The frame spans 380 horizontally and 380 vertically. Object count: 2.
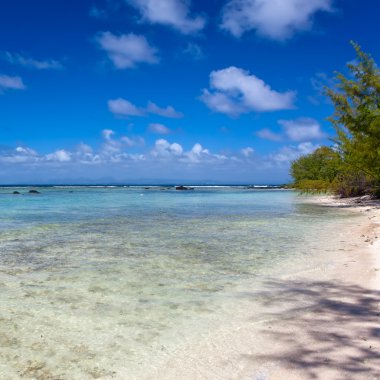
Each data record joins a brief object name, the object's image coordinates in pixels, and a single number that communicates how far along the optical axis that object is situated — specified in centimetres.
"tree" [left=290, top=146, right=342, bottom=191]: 3444
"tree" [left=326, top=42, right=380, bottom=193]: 2644
